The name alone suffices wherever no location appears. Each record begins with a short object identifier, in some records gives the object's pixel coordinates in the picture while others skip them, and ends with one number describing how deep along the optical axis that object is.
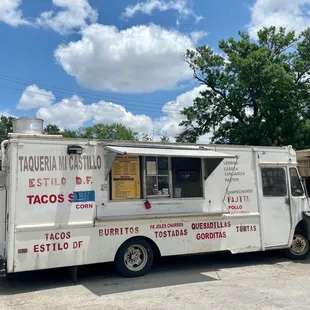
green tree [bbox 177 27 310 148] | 18.41
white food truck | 6.76
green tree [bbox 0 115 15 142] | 52.20
